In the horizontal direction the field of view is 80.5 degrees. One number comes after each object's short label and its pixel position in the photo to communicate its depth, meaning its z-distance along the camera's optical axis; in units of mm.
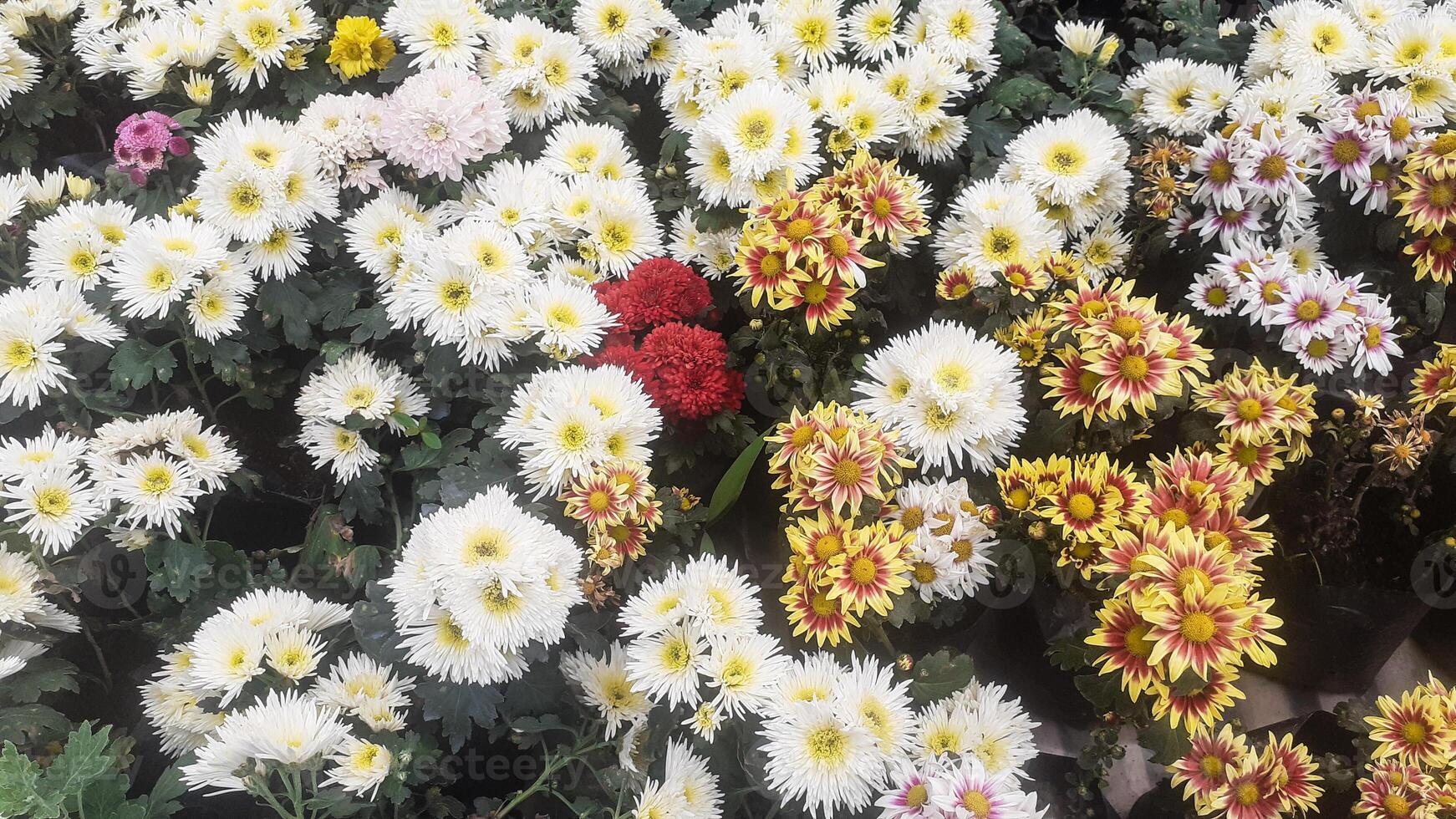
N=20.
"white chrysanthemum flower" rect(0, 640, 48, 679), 1158
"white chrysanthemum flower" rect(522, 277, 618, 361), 1232
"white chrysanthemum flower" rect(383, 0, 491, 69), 1523
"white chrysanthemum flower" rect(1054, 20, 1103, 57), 1727
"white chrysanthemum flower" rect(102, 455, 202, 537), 1226
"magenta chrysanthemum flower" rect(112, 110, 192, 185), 1403
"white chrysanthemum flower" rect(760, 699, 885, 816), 967
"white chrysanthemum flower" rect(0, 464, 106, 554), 1192
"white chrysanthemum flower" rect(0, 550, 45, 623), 1161
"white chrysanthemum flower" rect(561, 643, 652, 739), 1126
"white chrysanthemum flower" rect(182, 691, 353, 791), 963
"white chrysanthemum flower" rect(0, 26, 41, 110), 1592
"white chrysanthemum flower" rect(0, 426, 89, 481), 1206
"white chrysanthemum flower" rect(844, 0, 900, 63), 1622
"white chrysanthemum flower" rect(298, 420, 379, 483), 1351
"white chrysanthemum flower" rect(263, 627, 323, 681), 1119
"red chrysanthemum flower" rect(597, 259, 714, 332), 1323
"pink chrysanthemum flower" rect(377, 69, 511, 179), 1357
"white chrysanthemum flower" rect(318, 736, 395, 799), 1016
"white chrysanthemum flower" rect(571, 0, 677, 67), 1632
